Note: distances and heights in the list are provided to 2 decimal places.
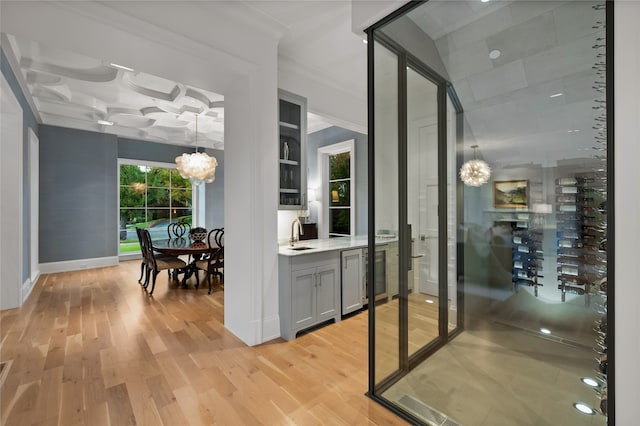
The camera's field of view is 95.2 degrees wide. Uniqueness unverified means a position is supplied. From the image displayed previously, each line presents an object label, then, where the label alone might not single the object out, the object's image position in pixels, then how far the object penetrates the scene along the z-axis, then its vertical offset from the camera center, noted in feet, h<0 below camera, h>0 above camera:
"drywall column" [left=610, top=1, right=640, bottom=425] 3.41 +0.05
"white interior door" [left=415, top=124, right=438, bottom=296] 5.83 -0.10
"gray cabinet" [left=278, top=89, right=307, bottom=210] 10.45 +2.25
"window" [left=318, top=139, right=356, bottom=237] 18.80 +1.69
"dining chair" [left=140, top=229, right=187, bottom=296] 14.15 -2.46
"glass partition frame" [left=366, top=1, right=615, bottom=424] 3.59 +0.23
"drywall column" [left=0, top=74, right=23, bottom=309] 11.96 +0.21
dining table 14.48 -1.81
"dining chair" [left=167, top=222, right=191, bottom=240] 23.95 -1.44
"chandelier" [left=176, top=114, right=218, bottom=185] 16.67 +2.71
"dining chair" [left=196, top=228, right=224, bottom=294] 14.98 -2.53
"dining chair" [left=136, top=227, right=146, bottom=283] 15.55 -1.35
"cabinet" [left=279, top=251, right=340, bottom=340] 9.09 -2.58
